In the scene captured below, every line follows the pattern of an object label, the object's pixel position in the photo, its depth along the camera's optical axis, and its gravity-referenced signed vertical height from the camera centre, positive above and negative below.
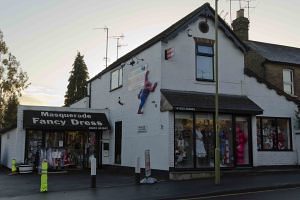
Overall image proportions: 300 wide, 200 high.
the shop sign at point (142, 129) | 19.97 +0.62
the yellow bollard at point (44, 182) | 13.98 -1.55
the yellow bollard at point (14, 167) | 22.44 -1.62
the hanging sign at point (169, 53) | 18.29 +4.26
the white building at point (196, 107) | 18.02 +1.76
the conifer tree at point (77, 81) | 59.53 +9.41
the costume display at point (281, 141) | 22.12 +0.03
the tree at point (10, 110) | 36.65 +3.07
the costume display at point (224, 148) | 19.06 -0.35
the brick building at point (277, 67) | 24.91 +4.97
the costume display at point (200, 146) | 18.20 -0.25
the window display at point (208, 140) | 17.94 +0.04
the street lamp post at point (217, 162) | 14.74 -0.83
